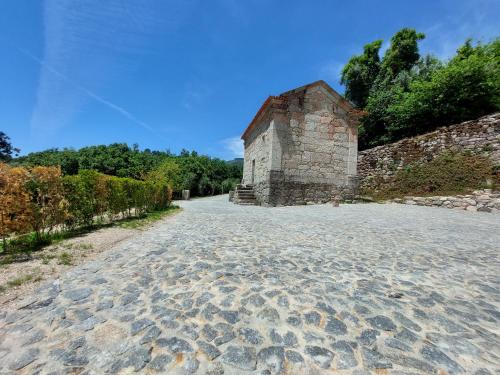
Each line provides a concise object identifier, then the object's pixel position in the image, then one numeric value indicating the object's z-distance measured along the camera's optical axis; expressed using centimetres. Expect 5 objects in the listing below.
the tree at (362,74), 2130
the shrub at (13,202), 388
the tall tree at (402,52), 2047
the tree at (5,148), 3381
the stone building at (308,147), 1178
